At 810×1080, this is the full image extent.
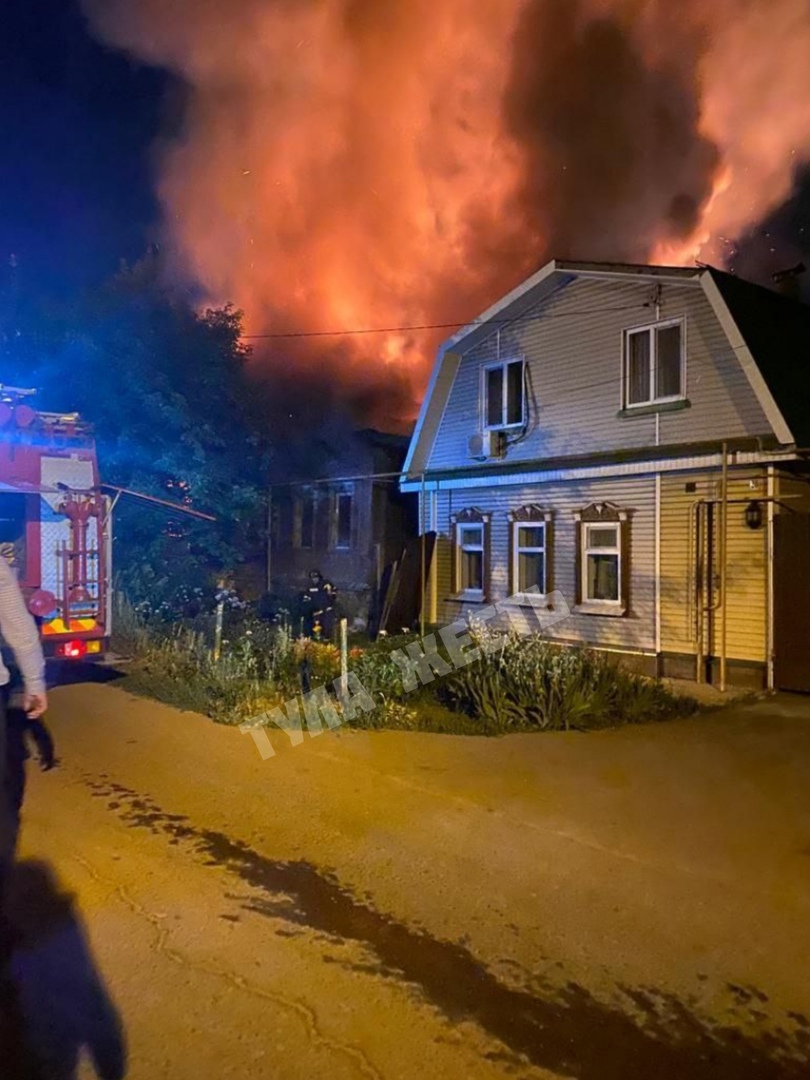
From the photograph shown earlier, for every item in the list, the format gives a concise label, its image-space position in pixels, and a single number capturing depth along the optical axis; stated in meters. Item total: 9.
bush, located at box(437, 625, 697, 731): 8.54
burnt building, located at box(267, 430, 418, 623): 20.09
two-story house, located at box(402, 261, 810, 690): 10.74
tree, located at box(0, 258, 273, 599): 17.08
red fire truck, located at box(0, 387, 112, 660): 8.73
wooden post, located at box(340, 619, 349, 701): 8.93
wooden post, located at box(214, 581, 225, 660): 10.62
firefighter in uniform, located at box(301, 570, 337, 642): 13.32
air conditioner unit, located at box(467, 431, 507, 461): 14.39
